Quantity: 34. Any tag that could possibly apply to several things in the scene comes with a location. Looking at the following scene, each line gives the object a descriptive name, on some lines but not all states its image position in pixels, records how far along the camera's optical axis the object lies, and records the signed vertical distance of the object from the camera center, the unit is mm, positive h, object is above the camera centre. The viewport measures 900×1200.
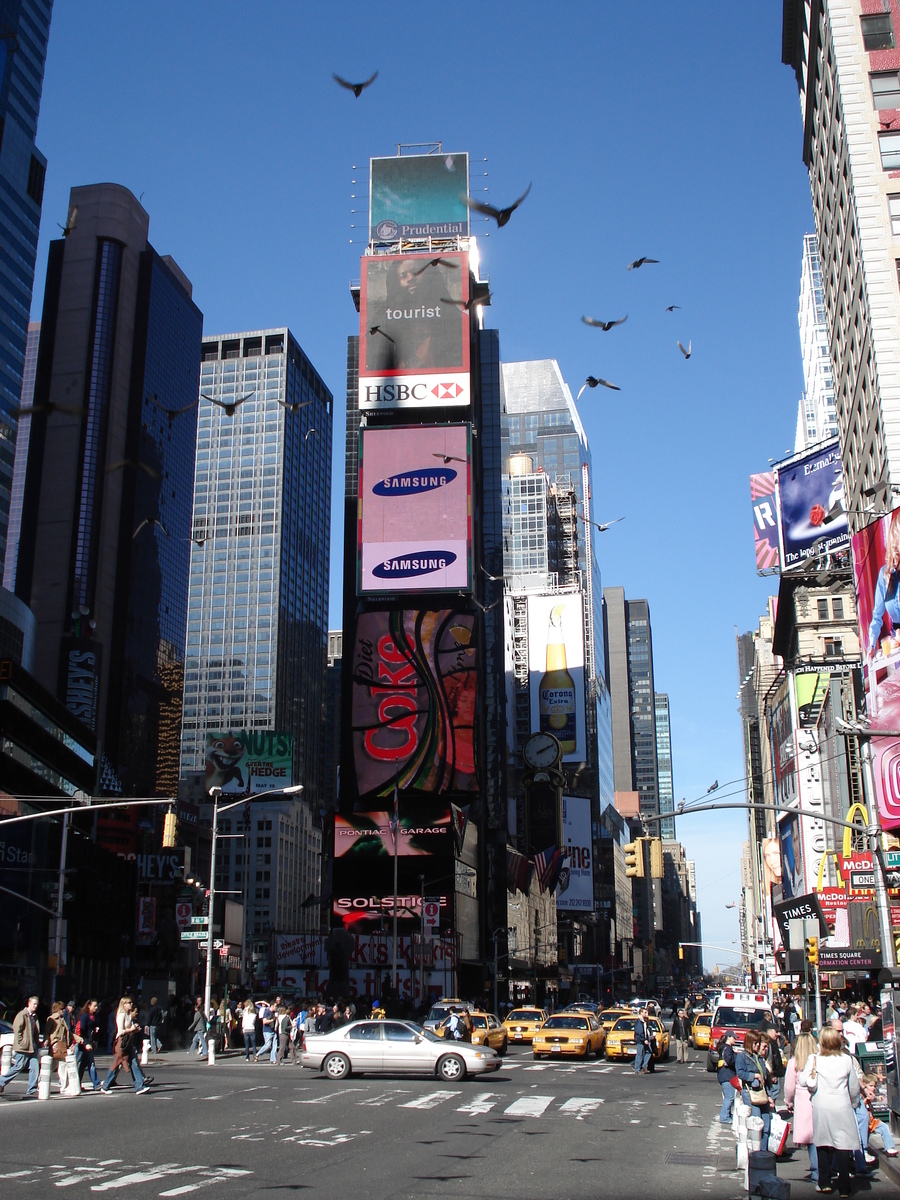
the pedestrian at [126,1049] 24031 -1842
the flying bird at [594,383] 27309 +12938
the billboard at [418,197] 121625 +75790
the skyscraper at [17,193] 123188 +79238
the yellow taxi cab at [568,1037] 36812 -2603
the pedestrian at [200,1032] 35672 -2287
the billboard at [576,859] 166250 +12645
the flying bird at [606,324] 23578 +12112
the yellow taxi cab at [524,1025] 46812 -2812
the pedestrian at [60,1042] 23719 -1683
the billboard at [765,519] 85438 +30311
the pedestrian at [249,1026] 36188 -2136
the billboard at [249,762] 117750 +18946
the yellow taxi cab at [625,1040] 37375 -2728
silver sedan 27484 -2296
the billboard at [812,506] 78000 +28855
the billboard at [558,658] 176250 +42708
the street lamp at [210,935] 37781 +593
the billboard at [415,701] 99125 +20504
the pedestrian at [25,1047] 23469 -1751
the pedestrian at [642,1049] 32469 -2627
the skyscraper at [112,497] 169125 +66810
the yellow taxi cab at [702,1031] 43931 -2939
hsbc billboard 105688 +53783
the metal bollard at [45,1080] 22828 -2324
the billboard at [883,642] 40219 +10816
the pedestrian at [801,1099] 13227 -1652
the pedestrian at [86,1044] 24516 -1820
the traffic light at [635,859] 23188 +1760
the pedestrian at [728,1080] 15805 -1707
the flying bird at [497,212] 20467 +12682
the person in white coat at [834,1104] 12719 -1614
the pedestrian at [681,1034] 40125 -2846
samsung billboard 99125 +35440
